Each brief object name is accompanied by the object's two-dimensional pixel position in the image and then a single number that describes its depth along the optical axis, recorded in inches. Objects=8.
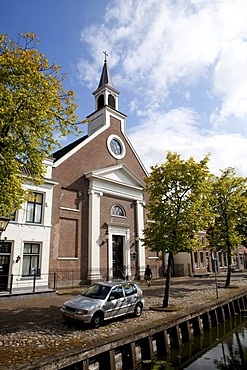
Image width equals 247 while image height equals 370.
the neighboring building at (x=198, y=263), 1333.7
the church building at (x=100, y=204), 835.4
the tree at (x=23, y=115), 353.4
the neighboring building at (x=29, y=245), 662.5
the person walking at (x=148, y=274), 853.2
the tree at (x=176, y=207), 524.4
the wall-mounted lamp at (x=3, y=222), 323.3
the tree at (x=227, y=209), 842.8
